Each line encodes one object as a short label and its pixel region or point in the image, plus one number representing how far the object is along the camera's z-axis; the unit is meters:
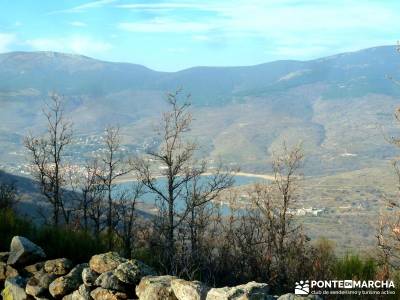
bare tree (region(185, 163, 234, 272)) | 20.30
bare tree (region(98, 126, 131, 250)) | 24.84
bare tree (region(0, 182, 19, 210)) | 15.38
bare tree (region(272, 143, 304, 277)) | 23.94
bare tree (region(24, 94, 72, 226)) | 22.90
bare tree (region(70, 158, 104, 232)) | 21.05
